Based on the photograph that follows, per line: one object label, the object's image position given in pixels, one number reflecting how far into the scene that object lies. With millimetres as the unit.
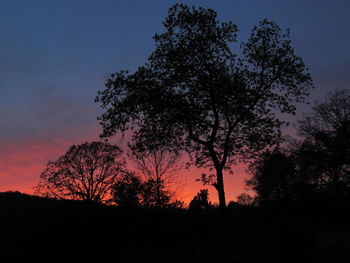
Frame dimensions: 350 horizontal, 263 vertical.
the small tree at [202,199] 40034
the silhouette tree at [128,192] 27484
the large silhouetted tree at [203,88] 22875
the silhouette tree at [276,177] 52978
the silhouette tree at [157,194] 30312
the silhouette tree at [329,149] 37875
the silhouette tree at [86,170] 44875
